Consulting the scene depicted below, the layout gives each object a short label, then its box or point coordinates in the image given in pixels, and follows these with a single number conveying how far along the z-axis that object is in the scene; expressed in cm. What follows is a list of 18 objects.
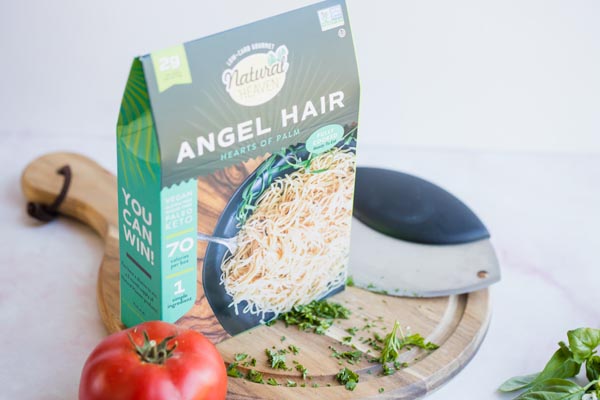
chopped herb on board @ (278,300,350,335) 165
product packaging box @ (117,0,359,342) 135
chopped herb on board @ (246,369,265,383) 152
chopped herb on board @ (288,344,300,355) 159
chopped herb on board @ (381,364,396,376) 155
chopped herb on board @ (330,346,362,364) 158
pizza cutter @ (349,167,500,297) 176
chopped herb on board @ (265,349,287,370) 155
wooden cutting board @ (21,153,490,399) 151
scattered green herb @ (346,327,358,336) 165
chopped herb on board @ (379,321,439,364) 157
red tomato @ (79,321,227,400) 129
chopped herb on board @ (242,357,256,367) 155
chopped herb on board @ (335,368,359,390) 152
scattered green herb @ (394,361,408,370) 157
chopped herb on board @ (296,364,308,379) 153
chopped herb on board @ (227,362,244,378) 153
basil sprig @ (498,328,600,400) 151
